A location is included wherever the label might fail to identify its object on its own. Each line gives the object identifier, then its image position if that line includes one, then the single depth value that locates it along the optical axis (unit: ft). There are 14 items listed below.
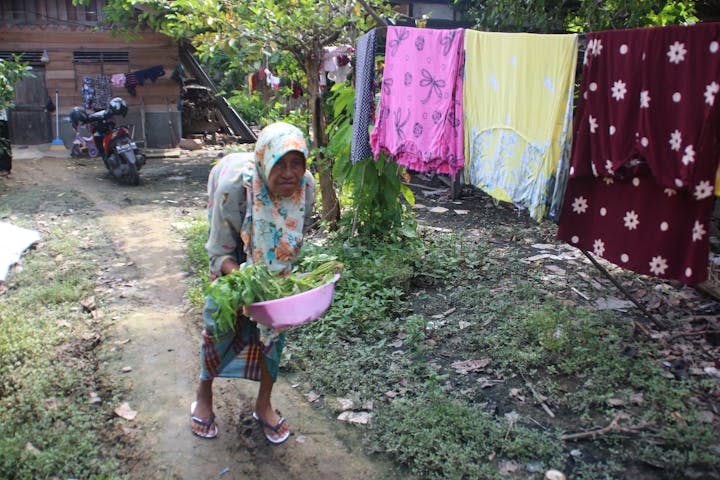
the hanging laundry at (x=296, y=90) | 25.01
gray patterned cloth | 16.49
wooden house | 41.06
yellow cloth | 11.99
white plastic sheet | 18.81
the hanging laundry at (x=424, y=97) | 14.61
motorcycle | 32.58
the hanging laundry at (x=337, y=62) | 19.79
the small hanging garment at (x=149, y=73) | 42.78
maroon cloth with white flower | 9.78
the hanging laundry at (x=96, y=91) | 42.45
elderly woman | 9.43
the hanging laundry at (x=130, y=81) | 42.60
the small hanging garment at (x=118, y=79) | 42.39
